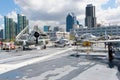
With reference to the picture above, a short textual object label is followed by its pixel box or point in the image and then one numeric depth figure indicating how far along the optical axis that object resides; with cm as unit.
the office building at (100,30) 8328
